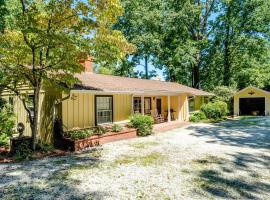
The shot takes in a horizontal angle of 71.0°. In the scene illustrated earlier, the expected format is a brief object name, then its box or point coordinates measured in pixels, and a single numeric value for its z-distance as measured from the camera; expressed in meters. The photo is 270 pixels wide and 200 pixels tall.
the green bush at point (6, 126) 8.02
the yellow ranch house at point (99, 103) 8.66
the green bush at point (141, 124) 10.94
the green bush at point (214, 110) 18.11
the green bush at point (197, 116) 16.63
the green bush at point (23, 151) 6.95
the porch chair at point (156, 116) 14.24
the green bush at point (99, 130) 9.50
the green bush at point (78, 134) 8.49
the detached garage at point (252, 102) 21.85
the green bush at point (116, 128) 10.12
